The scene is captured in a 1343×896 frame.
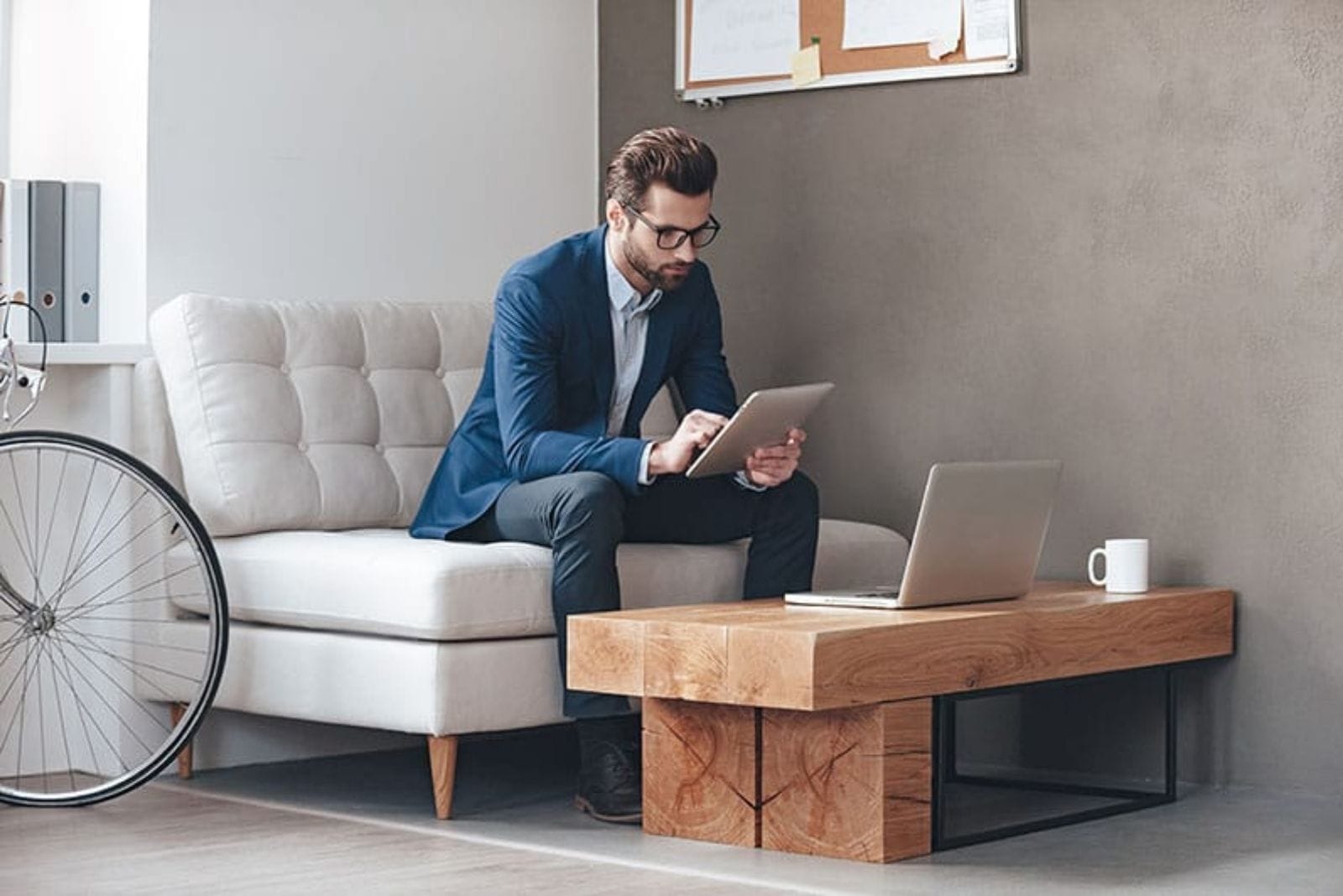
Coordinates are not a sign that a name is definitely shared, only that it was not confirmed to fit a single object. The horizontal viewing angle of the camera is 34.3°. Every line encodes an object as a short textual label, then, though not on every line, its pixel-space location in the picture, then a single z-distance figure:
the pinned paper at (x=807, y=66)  4.52
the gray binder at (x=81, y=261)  4.23
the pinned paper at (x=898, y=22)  4.30
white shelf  3.95
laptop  3.37
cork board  4.29
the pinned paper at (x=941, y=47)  4.30
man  3.59
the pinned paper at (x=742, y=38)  4.58
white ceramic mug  3.85
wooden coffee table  3.17
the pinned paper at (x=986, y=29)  4.23
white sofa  3.55
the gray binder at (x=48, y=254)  4.18
